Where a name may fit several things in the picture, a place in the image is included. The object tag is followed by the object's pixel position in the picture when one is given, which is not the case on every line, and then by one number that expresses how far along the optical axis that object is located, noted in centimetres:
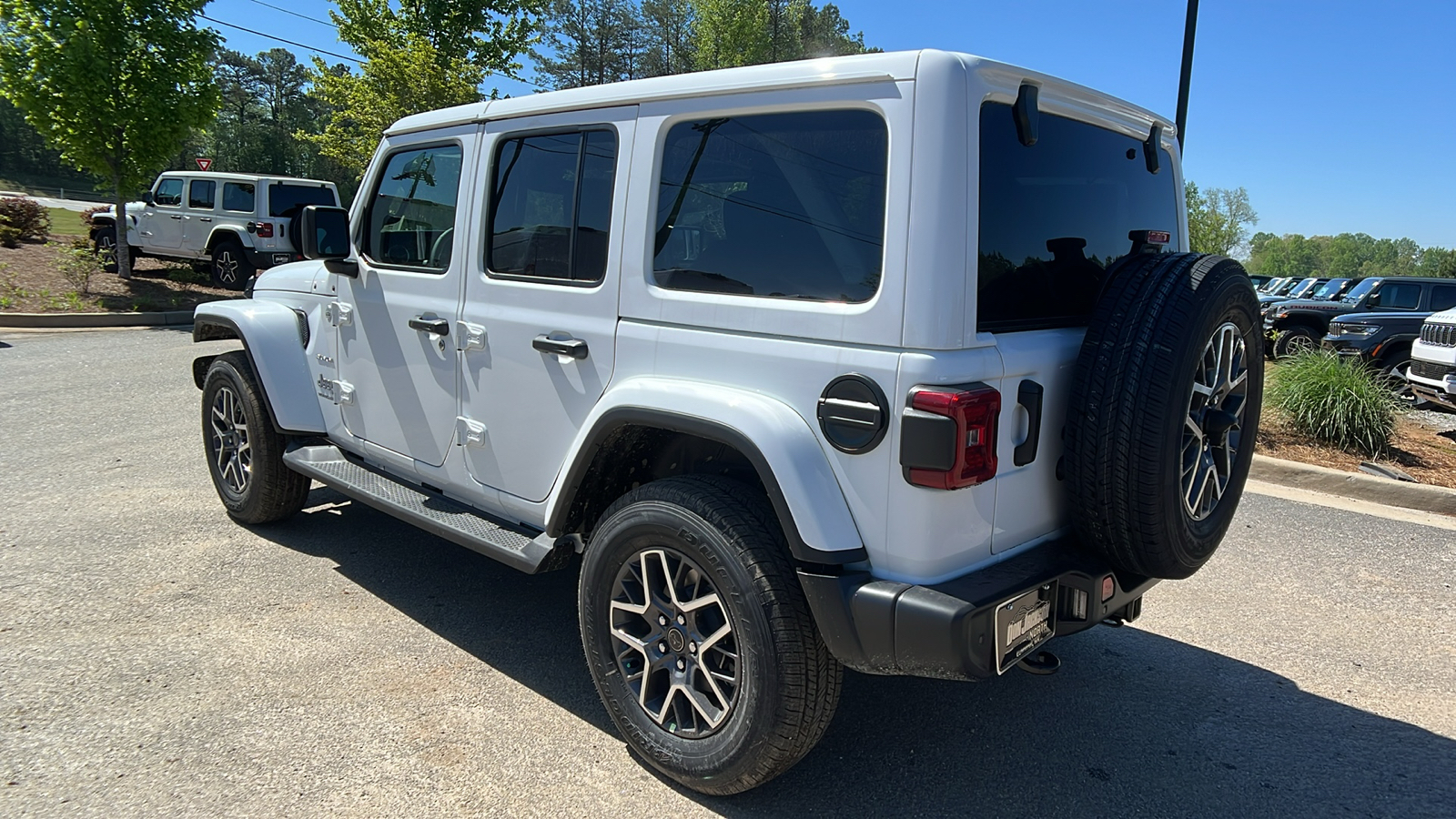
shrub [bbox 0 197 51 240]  1898
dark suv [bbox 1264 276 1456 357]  1373
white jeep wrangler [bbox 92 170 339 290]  1570
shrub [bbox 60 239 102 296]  1461
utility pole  873
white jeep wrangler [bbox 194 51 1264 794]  236
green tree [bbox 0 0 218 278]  1359
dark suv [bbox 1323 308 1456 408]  1170
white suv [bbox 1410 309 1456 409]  916
